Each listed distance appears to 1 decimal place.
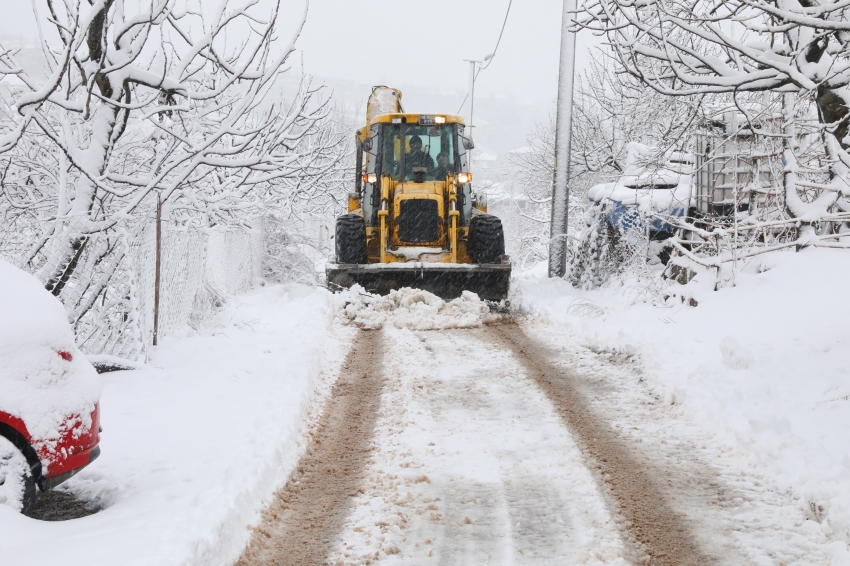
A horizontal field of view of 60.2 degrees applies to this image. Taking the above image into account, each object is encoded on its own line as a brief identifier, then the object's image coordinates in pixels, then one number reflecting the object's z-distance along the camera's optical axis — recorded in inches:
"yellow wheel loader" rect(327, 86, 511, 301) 480.7
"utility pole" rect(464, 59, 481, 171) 1485.0
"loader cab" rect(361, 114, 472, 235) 519.2
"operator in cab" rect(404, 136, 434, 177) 528.7
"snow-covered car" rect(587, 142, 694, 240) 474.3
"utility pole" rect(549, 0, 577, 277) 559.8
